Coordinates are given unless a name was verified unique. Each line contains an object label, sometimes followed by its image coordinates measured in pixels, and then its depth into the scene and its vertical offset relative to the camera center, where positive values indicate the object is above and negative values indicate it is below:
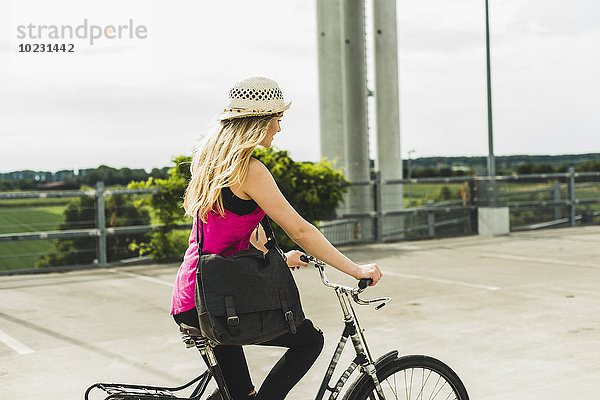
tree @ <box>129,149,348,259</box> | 12.35 -0.12
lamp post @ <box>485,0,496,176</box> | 16.77 +1.07
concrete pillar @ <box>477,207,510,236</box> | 16.33 -0.93
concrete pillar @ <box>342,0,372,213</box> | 19.25 +2.46
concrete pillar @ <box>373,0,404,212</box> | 22.41 +2.86
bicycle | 3.04 -0.81
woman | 2.85 -0.03
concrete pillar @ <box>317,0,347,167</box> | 20.52 +3.02
